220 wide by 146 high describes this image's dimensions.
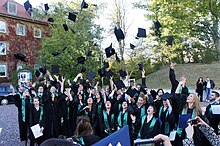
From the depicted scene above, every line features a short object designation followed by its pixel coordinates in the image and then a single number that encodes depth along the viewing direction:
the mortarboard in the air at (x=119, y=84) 7.34
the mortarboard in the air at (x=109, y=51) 8.63
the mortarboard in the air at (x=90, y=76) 9.23
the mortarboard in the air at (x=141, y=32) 8.16
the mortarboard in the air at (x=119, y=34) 8.03
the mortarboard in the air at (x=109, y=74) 9.01
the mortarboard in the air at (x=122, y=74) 8.77
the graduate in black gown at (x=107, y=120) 6.02
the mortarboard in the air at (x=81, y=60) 10.61
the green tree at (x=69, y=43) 23.17
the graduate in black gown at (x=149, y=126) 4.90
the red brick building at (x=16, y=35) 28.22
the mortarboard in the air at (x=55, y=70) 9.46
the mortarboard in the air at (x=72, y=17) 9.11
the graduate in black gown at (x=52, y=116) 6.49
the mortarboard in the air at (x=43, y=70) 10.37
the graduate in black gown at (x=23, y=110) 6.64
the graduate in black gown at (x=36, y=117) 6.16
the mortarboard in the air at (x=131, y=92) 6.89
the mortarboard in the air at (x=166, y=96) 5.82
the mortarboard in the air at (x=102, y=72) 10.02
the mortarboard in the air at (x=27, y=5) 10.08
